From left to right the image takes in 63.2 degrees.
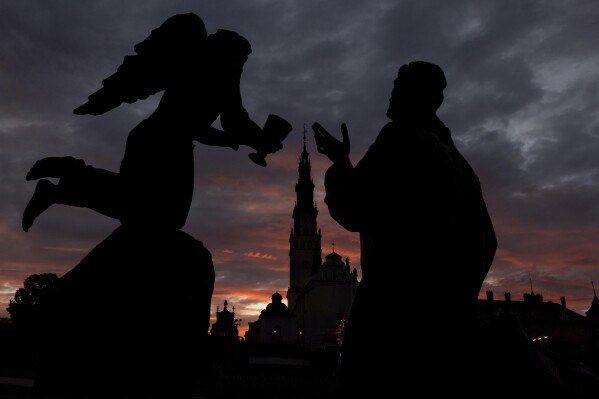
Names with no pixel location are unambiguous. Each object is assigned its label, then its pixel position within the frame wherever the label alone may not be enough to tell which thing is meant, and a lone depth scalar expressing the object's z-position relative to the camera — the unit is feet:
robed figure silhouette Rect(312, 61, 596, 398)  7.53
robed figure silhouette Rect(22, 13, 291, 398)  7.78
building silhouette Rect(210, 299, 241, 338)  242.99
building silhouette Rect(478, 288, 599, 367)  285.84
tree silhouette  165.33
